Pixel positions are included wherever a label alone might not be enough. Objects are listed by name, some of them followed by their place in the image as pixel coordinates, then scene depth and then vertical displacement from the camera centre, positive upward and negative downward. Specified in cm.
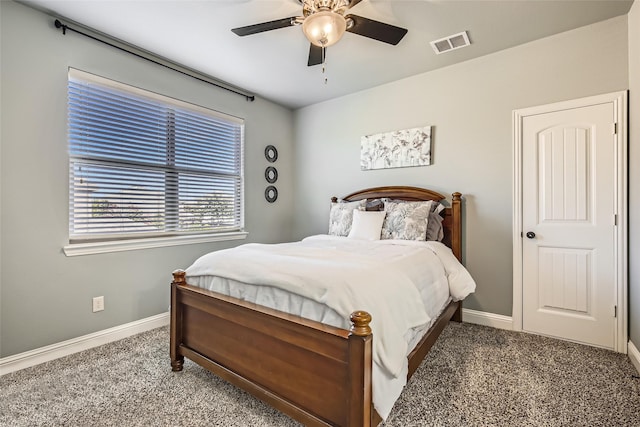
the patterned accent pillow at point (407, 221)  283 -8
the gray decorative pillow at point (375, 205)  339 +9
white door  239 -9
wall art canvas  327 +76
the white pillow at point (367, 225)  300 -12
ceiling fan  180 +125
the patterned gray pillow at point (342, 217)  330 -4
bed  121 -74
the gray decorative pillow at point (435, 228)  290 -15
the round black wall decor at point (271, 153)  409 +85
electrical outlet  251 -77
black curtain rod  232 +150
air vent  257 +155
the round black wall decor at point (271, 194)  410 +28
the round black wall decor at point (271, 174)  409 +55
